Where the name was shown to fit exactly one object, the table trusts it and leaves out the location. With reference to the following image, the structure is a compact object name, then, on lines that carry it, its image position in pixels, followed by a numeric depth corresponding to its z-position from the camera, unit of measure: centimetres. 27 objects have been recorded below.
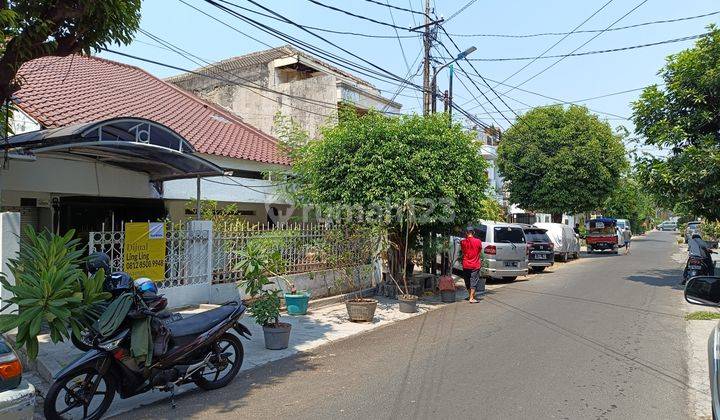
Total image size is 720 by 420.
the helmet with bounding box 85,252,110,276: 517
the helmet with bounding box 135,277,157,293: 492
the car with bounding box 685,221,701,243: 3479
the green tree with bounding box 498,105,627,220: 2653
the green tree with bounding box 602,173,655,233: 3415
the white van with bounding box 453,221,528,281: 1520
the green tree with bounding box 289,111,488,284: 1020
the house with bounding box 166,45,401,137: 2073
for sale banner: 816
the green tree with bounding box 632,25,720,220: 1324
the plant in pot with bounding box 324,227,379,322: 1163
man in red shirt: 1178
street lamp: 1531
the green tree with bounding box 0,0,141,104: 519
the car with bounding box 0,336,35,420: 334
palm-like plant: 421
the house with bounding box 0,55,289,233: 947
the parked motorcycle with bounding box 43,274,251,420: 450
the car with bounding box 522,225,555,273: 1877
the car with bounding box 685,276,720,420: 284
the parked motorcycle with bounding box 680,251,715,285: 1379
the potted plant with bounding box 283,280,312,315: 961
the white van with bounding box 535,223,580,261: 2339
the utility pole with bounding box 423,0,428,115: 1455
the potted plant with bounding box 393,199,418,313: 1012
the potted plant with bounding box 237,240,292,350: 703
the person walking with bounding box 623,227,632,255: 3166
